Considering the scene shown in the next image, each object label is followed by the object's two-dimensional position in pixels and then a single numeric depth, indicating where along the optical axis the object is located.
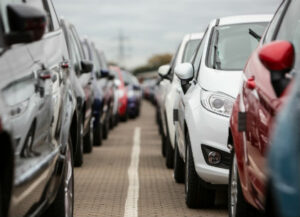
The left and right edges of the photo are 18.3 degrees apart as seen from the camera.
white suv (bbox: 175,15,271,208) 8.02
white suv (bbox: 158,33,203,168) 11.68
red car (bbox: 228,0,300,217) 4.70
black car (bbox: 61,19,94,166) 12.27
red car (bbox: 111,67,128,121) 26.73
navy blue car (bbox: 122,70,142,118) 30.45
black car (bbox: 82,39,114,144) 15.91
